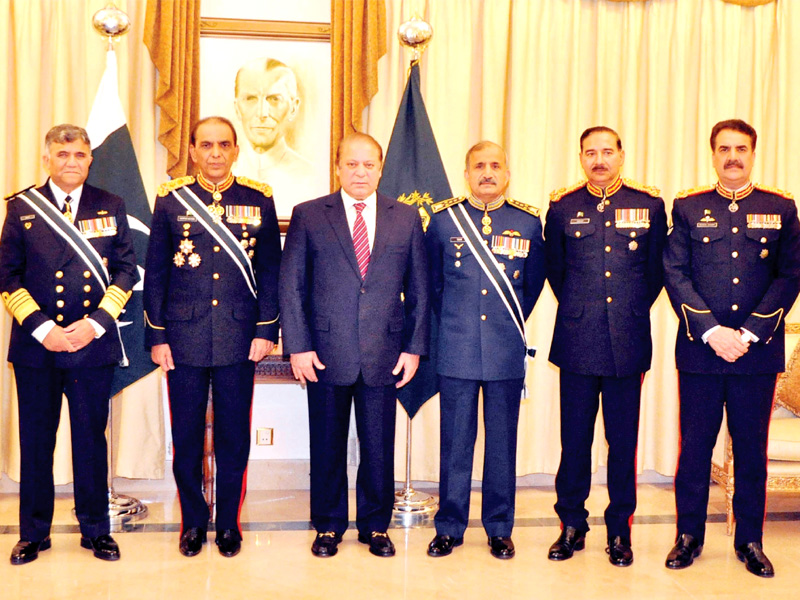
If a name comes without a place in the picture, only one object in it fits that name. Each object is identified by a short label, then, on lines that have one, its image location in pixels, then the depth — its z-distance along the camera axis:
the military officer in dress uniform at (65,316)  3.23
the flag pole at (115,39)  3.97
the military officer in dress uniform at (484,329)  3.39
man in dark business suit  3.29
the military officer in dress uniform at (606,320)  3.33
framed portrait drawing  4.58
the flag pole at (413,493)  4.12
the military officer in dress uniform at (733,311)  3.25
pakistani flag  4.08
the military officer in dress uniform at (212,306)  3.34
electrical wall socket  4.74
